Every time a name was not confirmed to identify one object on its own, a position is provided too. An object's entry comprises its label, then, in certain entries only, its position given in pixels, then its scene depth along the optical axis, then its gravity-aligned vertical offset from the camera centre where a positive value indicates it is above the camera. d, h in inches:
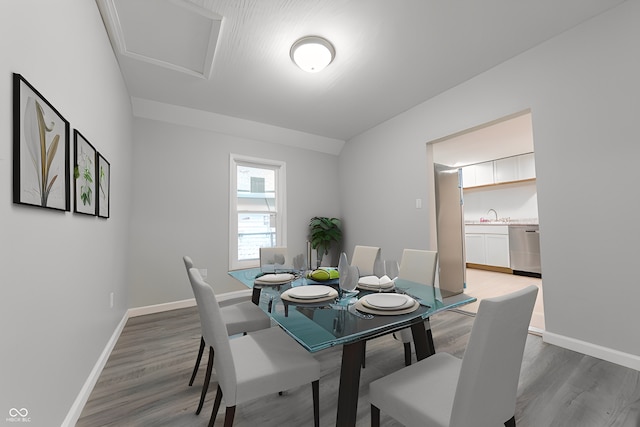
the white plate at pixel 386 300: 50.8 -15.6
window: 156.8 +11.9
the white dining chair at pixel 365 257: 101.3 -13.1
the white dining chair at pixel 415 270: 75.3 -15.1
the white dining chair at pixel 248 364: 43.7 -25.8
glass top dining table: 41.9 -17.3
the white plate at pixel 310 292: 58.2 -15.4
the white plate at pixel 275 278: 74.7 -15.2
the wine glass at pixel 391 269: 66.4 -11.4
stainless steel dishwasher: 189.8 -20.5
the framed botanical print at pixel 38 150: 36.2 +13.0
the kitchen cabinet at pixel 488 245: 209.0 -18.1
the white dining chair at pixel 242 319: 70.2 -26.1
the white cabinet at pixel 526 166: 203.3 +45.0
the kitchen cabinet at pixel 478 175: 231.8 +45.2
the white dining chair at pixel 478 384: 31.6 -22.6
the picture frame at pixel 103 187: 75.1 +13.3
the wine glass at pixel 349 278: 59.3 -12.1
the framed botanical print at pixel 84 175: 57.7 +13.3
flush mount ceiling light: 88.3 +60.9
